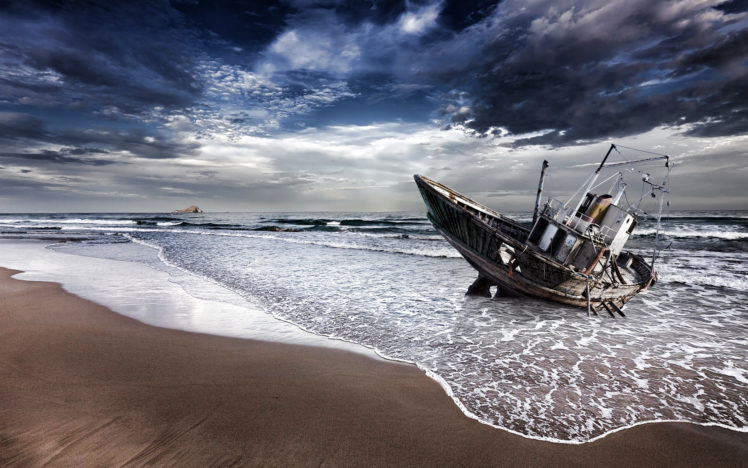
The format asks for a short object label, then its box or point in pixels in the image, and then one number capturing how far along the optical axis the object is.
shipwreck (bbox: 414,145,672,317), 10.17
